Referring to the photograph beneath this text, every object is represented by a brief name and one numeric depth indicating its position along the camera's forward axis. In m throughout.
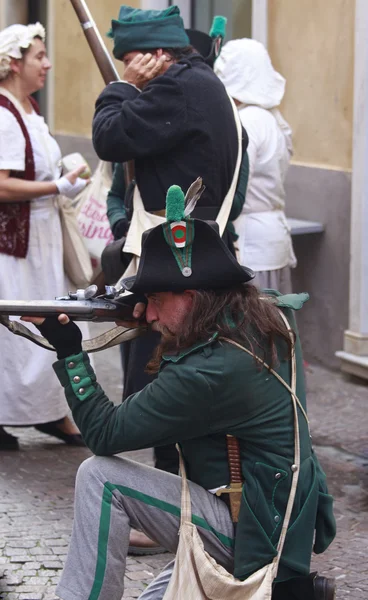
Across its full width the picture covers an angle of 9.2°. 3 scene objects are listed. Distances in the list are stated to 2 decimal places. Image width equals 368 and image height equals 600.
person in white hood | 11.44
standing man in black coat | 8.38
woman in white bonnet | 10.60
